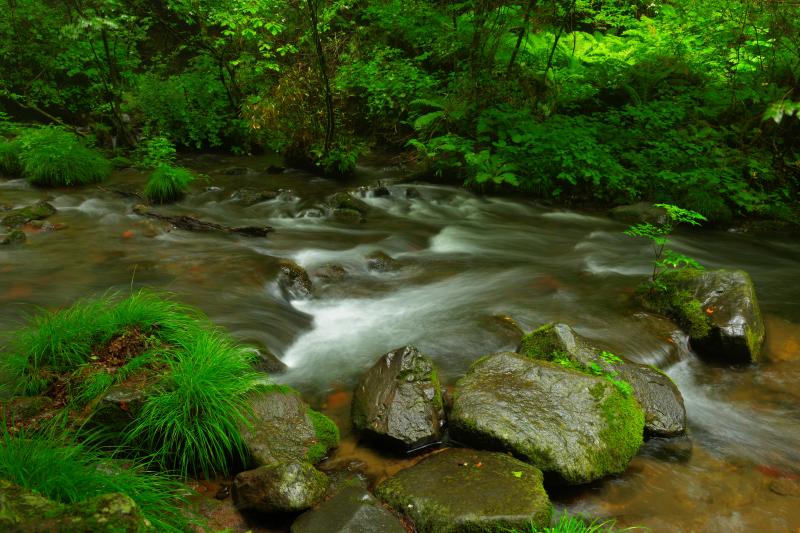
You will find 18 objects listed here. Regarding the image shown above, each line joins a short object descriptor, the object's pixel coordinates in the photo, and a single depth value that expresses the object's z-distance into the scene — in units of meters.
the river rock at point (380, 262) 7.36
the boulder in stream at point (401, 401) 3.63
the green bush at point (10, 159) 10.68
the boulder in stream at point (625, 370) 4.04
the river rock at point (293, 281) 6.32
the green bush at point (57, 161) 10.20
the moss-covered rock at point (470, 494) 2.81
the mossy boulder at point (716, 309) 5.03
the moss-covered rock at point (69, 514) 1.68
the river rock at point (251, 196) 10.20
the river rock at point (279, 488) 2.88
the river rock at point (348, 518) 2.74
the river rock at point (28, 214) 7.79
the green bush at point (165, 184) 9.62
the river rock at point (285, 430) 3.31
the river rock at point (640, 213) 9.39
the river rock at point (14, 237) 7.06
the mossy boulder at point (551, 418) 3.38
